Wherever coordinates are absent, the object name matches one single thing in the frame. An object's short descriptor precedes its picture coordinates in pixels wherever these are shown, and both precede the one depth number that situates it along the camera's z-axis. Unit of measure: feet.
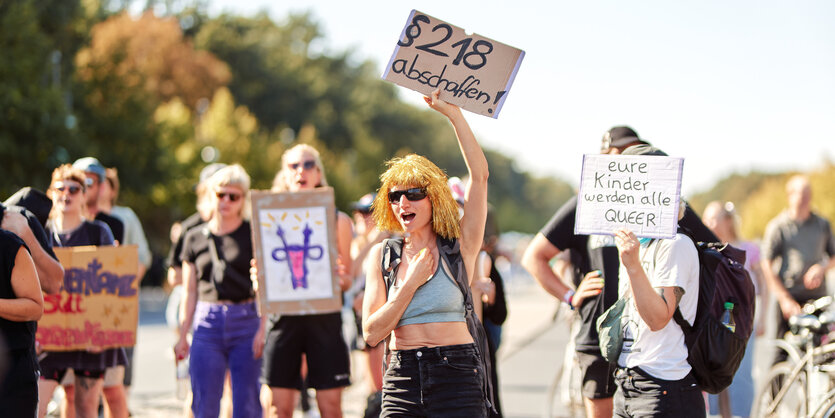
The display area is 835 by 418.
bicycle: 41.16
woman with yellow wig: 26.04
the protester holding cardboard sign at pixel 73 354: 38.75
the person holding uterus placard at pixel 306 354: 37.78
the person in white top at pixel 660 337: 26.68
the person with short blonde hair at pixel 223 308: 38.55
